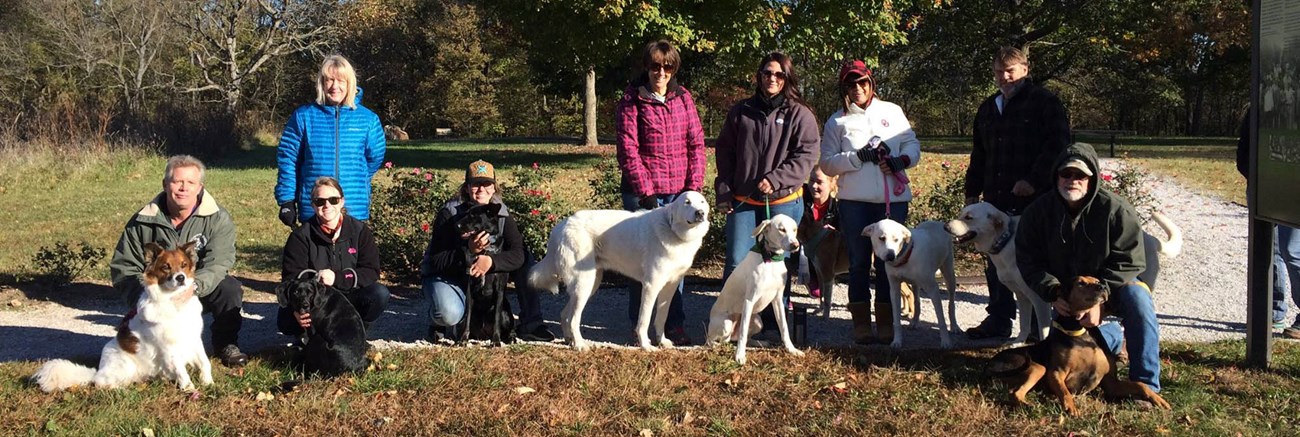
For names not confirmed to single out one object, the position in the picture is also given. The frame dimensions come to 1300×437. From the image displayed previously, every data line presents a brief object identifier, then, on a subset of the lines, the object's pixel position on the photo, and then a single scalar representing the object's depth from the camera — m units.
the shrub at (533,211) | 8.32
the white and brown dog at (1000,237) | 5.61
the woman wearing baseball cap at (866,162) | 5.93
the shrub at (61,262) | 7.98
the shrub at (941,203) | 8.84
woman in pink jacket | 5.88
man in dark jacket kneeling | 4.82
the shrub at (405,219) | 8.43
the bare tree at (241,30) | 38.28
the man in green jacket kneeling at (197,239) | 5.42
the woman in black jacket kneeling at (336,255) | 5.64
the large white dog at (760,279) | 5.43
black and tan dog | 4.65
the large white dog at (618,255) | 5.66
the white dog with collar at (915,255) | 5.71
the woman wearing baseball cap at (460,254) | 5.93
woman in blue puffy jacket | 5.97
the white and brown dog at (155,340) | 4.81
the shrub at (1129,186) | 9.06
